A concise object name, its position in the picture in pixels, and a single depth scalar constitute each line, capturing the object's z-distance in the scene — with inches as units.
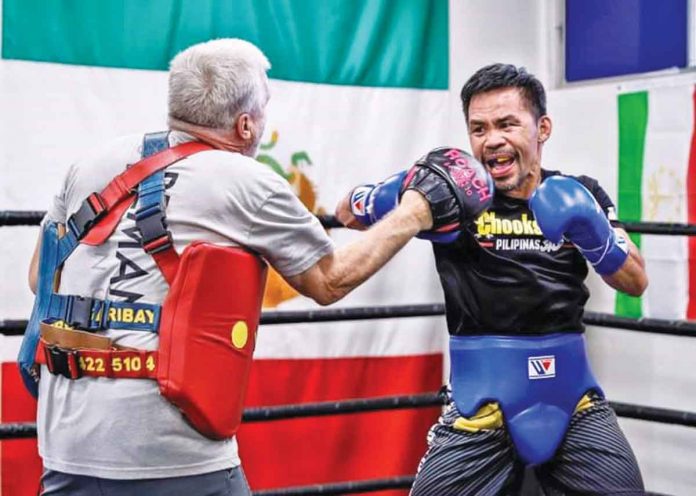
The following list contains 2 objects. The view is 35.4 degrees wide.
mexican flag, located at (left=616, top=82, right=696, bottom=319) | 129.0
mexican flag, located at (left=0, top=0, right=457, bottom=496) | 120.1
